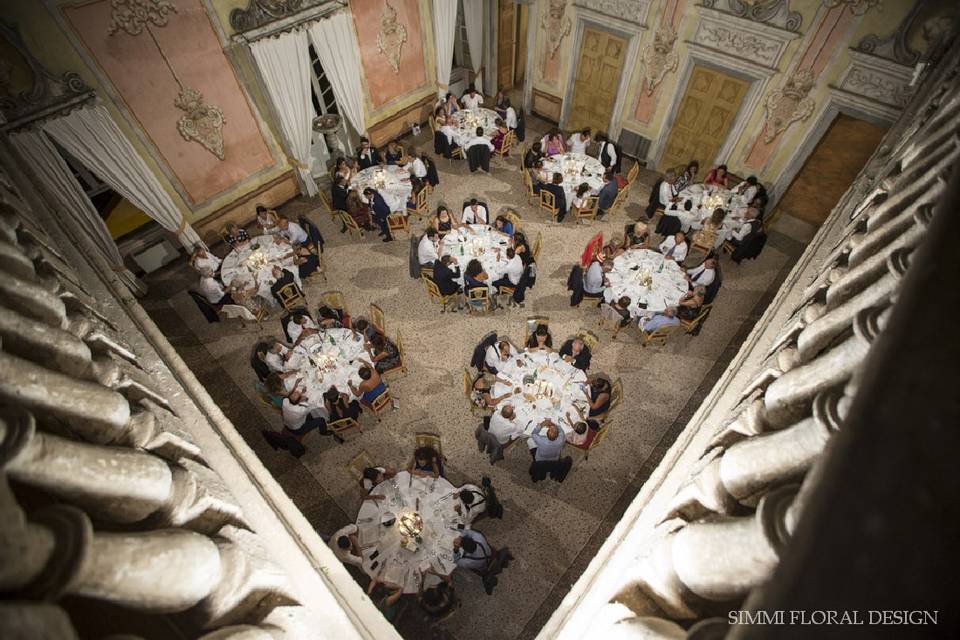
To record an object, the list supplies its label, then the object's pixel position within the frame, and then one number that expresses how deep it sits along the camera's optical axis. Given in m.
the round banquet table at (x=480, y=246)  6.01
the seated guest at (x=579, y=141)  7.45
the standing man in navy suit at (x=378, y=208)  6.70
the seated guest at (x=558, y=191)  6.83
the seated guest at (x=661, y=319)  5.53
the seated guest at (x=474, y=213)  6.62
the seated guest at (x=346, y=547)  3.85
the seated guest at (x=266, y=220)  6.37
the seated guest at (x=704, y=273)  5.57
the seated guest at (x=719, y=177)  6.92
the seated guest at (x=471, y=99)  8.48
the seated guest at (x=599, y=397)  4.68
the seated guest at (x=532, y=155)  7.47
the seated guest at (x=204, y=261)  5.91
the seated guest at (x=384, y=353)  5.24
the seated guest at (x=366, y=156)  7.30
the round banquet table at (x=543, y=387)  4.64
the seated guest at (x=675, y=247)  5.91
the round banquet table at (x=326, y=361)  4.89
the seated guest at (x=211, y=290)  5.76
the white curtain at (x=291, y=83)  6.51
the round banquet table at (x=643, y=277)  5.58
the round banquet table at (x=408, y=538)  3.84
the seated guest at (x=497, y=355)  4.94
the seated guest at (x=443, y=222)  6.18
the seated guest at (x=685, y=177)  6.84
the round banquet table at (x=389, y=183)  7.02
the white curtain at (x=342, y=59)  6.96
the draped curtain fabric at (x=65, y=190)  5.21
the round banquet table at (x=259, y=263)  5.89
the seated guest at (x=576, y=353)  5.00
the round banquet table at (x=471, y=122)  8.08
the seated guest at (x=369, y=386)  4.82
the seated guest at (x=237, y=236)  6.11
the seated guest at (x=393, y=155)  7.36
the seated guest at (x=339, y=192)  6.93
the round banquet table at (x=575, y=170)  7.10
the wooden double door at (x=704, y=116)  6.90
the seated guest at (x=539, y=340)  5.13
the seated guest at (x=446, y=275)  5.85
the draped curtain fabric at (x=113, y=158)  5.38
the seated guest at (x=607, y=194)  7.02
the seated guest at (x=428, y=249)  6.12
